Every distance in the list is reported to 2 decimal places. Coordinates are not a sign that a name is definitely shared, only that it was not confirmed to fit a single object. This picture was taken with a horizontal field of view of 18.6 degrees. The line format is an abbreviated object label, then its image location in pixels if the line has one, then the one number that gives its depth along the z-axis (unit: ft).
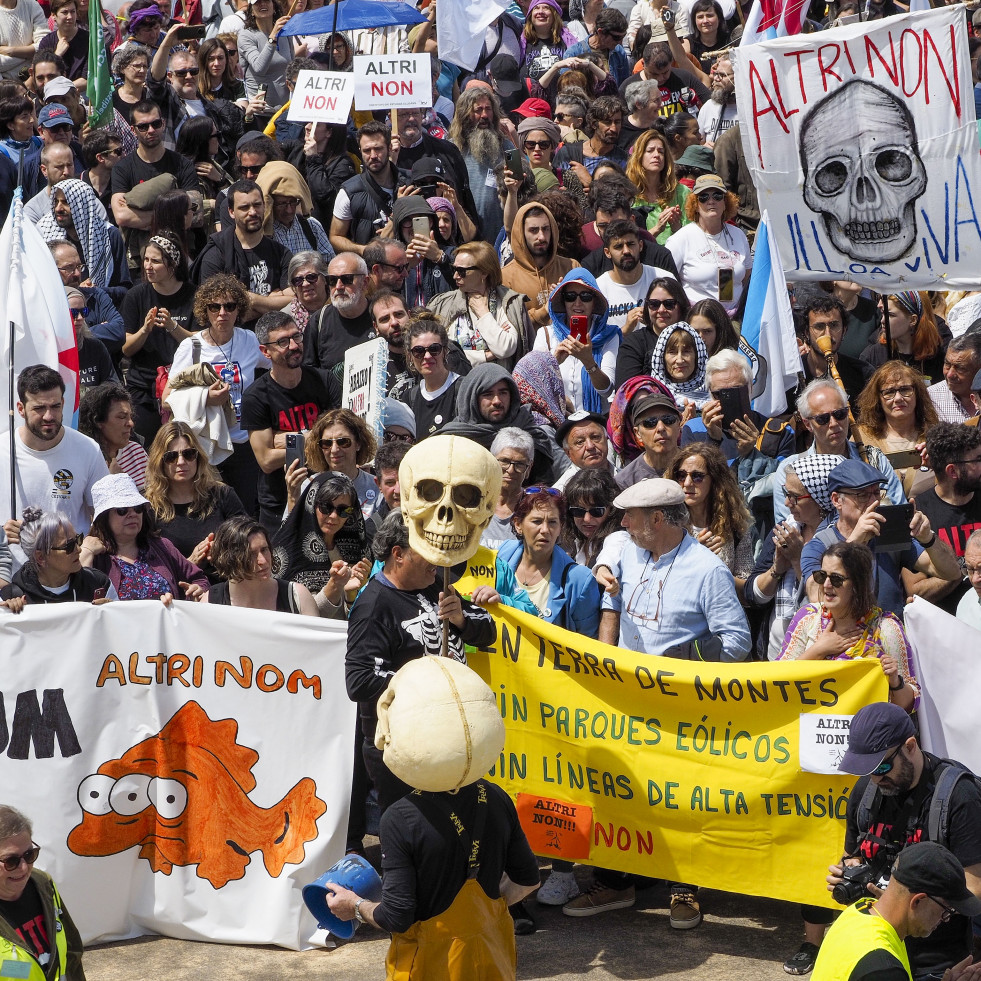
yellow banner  40.37
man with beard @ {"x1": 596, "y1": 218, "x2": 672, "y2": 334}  63.95
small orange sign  42.95
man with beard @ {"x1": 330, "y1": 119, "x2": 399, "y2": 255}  75.75
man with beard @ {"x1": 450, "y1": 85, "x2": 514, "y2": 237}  79.04
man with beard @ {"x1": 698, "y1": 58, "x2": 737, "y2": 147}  87.36
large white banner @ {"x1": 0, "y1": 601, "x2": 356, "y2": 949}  42.69
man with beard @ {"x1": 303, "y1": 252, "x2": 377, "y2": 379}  64.09
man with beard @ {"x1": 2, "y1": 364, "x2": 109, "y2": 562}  49.39
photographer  33.62
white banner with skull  53.84
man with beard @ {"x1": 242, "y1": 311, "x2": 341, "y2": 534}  57.80
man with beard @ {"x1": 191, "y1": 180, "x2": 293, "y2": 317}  69.61
